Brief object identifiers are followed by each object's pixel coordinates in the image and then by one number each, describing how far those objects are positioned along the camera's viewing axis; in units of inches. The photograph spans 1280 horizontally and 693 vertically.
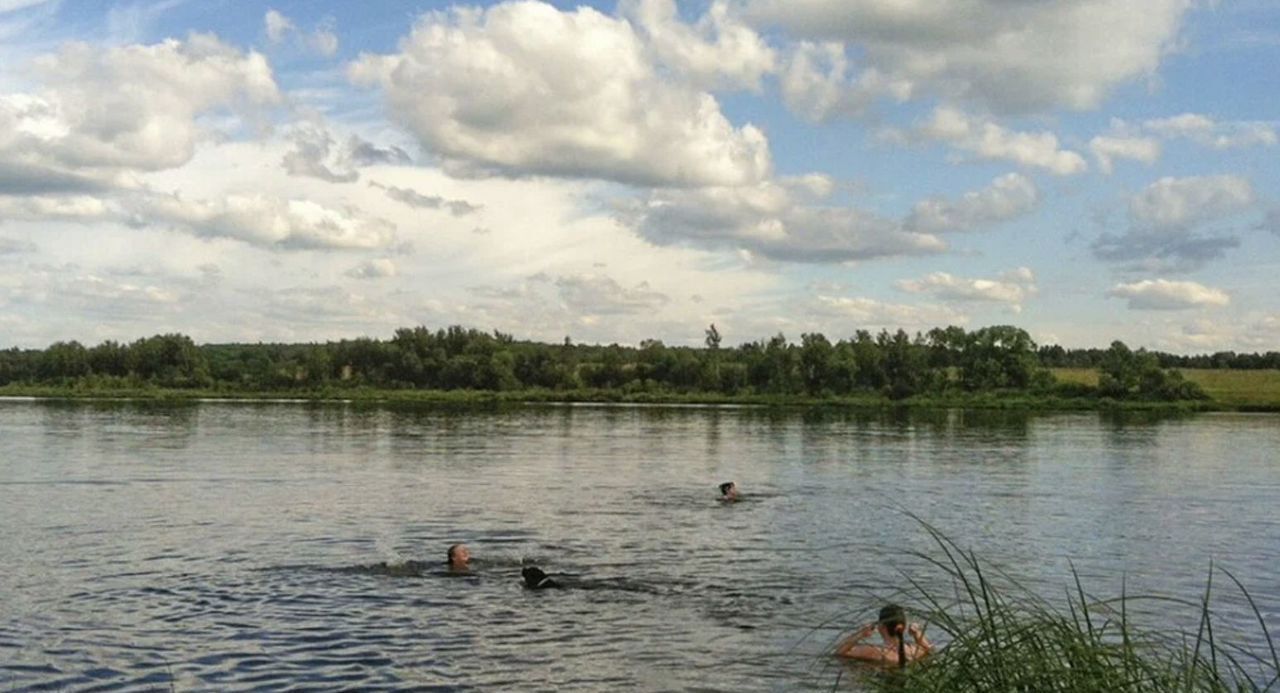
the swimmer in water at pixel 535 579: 1063.6
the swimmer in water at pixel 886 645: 642.8
